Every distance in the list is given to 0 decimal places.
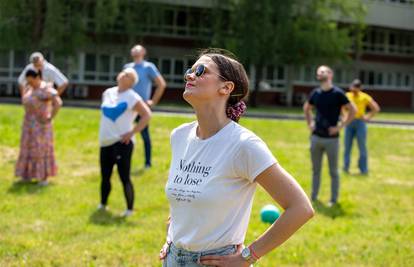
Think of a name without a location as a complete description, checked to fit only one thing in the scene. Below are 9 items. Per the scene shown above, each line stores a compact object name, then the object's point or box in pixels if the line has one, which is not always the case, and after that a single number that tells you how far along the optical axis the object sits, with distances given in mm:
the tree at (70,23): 32906
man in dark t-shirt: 9297
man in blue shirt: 11299
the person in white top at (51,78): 10820
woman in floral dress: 9719
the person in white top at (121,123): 7906
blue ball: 8219
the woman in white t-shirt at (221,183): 2881
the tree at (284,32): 37906
